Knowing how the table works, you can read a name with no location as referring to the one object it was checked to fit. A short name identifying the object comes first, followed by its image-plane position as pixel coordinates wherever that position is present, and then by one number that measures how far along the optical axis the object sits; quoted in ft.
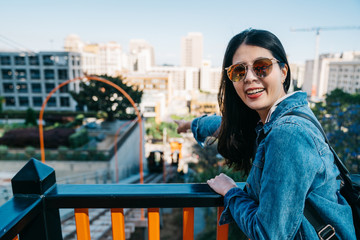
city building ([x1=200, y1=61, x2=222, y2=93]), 330.54
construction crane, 266.57
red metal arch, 39.94
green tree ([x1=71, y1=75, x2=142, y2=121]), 74.90
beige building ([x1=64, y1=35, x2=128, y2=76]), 224.20
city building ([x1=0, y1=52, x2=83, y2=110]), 124.77
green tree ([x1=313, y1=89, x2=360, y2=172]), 31.40
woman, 2.68
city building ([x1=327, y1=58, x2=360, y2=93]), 199.34
